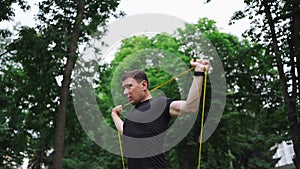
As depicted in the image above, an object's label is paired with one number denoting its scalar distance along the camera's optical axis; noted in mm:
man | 3008
